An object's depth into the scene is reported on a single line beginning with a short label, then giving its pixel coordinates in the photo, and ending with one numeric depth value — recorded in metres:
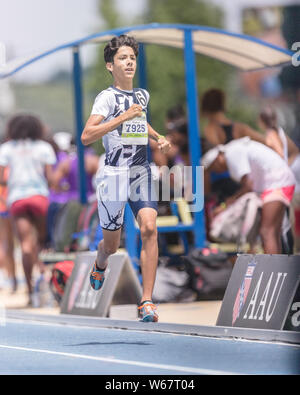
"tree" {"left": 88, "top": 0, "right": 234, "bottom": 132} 72.50
